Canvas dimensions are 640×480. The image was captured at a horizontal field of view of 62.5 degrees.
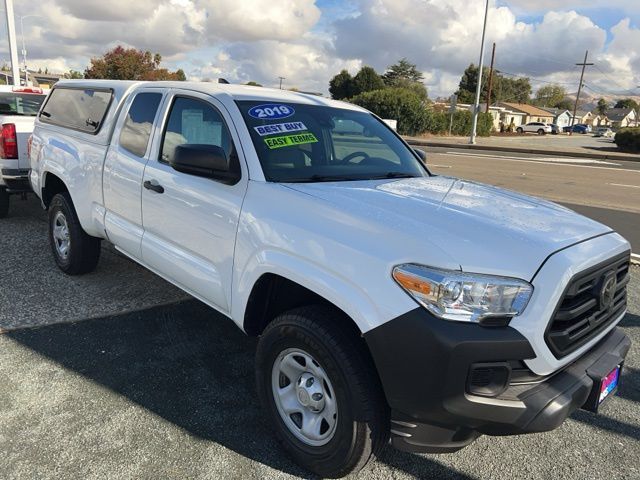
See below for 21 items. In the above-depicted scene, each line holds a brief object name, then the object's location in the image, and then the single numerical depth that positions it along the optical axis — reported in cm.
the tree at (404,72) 8094
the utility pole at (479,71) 3025
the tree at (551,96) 13825
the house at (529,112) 9156
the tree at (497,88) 7744
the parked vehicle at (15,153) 637
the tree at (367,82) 6525
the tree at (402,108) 4262
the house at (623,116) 12651
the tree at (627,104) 14944
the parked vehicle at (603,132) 7288
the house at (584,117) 12714
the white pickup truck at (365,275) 209
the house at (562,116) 10860
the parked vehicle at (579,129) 8181
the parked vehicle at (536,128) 6719
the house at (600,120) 12975
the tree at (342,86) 6681
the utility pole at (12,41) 1856
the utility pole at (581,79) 6944
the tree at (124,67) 4288
